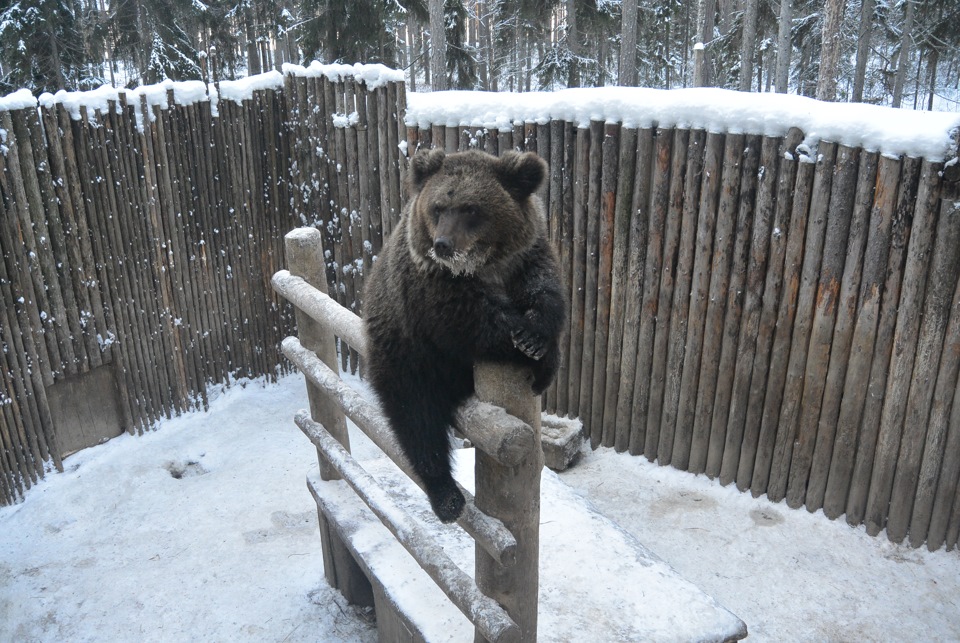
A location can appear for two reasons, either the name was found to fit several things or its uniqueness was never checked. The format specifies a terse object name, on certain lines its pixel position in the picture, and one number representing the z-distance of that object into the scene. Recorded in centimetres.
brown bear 231
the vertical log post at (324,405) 411
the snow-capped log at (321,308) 318
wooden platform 292
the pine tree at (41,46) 1484
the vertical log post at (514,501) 228
